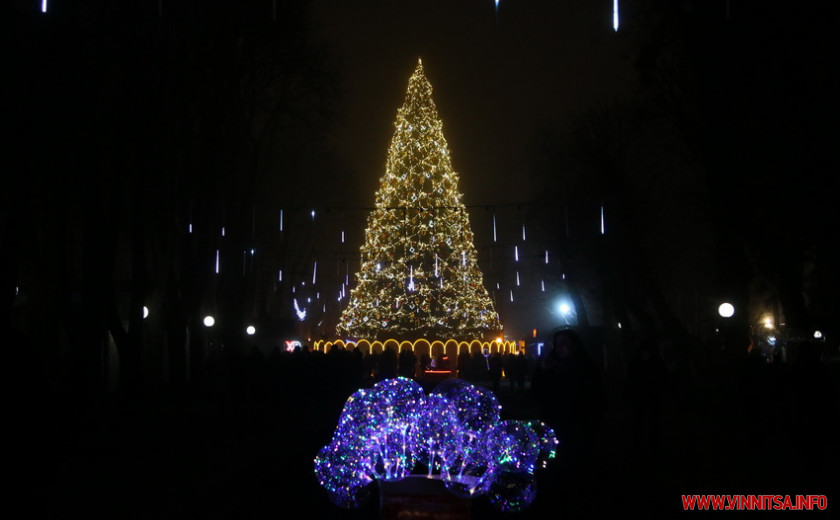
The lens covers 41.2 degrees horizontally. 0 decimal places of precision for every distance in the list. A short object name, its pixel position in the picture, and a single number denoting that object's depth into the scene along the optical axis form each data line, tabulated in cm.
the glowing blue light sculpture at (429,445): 991
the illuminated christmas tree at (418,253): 5419
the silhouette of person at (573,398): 1111
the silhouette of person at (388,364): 4578
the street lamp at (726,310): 2739
